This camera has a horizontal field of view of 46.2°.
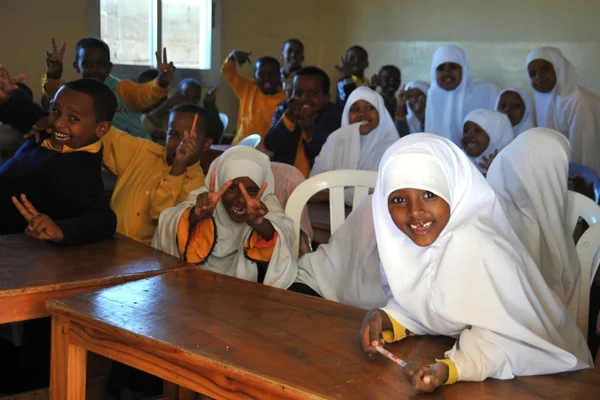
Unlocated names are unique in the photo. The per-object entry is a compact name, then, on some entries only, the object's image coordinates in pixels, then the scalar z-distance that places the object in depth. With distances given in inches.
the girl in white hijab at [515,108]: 209.0
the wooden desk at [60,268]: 73.7
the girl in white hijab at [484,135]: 165.8
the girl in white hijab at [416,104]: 250.7
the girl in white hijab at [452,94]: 219.5
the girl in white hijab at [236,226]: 97.0
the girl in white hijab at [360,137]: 161.6
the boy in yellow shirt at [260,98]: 229.3
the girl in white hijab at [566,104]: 205.6
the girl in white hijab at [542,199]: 99.7
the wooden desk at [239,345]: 55.1
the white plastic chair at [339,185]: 112.4
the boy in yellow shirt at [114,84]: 173.8
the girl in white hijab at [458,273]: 59.4
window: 262.5
